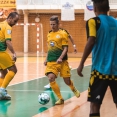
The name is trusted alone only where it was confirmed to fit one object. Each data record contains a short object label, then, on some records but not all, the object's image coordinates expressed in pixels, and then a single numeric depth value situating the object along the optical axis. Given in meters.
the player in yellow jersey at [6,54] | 11.22
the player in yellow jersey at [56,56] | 10.85
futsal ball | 10.52
